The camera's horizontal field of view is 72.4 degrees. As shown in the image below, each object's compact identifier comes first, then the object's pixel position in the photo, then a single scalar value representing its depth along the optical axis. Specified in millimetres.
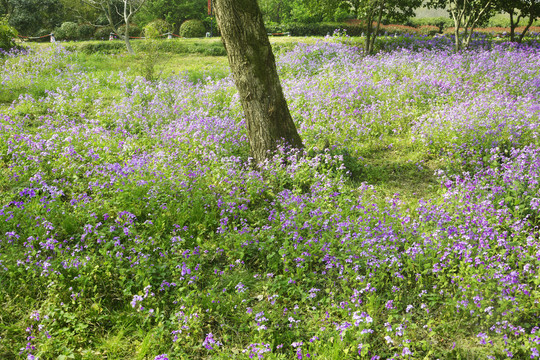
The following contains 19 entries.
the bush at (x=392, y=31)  24186
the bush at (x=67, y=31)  27109
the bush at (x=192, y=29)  27766
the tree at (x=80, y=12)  28828
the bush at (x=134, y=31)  29264
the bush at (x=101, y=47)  19641
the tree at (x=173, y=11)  31422
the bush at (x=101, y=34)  27962
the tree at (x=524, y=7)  15523
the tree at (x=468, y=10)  14477
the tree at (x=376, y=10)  15242
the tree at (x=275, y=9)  36656
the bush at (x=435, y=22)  39500
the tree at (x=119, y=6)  29320
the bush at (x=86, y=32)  28428
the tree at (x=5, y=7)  28461
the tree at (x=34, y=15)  27469
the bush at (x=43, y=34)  27916
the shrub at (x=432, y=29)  27909
